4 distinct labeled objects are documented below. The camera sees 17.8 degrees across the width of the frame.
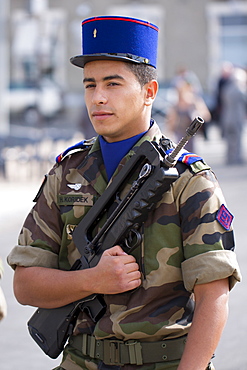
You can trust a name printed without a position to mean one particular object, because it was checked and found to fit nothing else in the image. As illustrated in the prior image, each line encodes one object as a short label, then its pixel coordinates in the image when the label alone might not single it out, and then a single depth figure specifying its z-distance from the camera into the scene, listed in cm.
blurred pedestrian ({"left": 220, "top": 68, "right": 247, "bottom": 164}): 1561
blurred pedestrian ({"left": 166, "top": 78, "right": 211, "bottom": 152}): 1359
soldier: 240
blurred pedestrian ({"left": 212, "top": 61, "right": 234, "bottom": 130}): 1678
